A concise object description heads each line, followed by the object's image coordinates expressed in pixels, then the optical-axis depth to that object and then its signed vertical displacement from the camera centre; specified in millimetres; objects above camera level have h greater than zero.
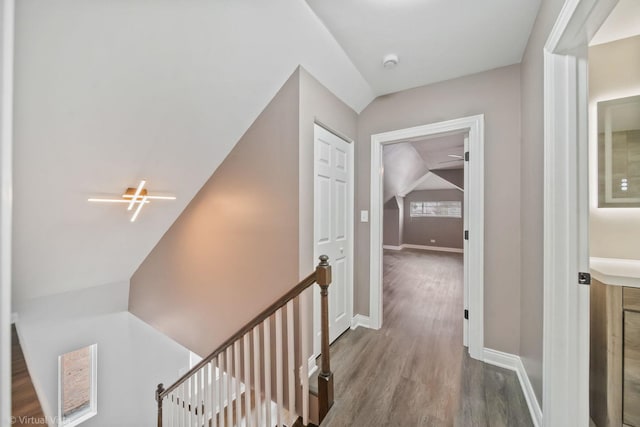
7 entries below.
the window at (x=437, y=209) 7691 +145
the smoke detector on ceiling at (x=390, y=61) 1907 +1272
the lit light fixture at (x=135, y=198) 2120 +145
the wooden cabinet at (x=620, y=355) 1183 -733
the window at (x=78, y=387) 3553 -2710
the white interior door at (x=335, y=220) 2029 -62
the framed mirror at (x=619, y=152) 1505 +401
